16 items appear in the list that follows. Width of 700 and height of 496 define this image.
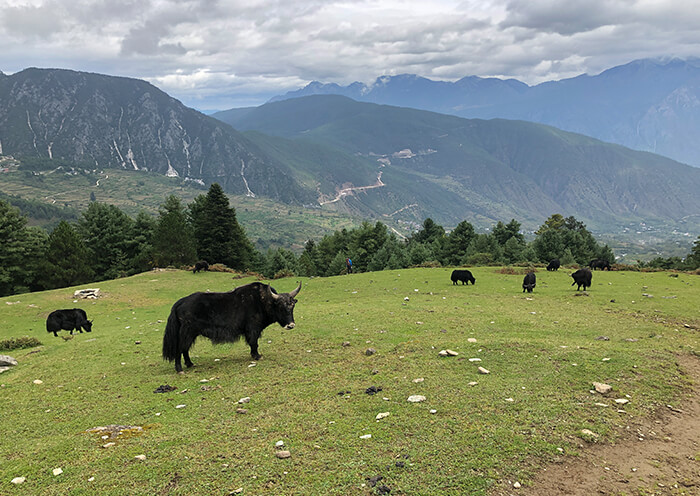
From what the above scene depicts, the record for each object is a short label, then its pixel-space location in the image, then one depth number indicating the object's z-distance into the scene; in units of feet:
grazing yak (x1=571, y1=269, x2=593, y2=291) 79.82
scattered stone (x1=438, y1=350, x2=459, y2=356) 33.93
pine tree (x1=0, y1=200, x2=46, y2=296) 144.46
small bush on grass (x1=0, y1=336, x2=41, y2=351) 52.06
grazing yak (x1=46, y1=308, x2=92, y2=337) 64.85
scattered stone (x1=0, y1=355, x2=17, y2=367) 40.30
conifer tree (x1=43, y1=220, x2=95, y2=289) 145.89
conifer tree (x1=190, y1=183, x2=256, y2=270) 173.27
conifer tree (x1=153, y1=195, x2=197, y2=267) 156.76
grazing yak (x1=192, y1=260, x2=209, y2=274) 129.90
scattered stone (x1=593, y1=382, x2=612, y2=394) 25.36
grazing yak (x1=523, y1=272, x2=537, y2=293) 80.22
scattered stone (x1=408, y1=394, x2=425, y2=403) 24.95
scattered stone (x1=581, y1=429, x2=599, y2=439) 20.11
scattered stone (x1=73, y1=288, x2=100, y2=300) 96.17
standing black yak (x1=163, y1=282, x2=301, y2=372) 35.58
